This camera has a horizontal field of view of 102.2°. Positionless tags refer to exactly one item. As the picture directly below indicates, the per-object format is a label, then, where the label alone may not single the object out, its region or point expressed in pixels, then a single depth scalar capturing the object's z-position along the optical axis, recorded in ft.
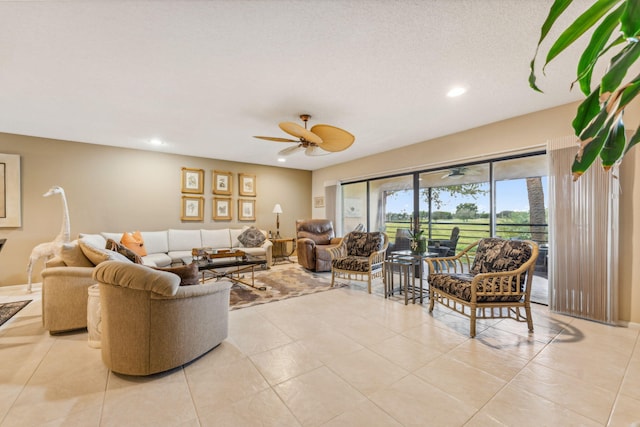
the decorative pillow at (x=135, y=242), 14.43
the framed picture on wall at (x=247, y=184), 20.45
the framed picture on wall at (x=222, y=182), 19.30
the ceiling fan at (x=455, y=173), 13.96
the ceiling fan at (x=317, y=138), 9.21
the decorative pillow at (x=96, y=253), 7.84
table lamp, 20.99
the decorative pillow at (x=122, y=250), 8.34
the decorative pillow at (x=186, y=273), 6.75
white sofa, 14.94
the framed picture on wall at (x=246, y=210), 20.49
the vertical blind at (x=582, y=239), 8.86
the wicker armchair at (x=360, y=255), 12.86
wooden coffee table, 12.39
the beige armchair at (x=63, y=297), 7.82
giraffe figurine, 11.39
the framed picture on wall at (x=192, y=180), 18.16
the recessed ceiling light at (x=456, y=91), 8.80
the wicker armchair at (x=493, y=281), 8.09
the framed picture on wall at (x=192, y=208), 18.26
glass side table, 10.93
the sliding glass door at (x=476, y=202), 12.04
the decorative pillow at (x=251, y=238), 18.30
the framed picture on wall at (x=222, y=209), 19.43
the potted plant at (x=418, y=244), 11.09
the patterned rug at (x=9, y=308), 9.31
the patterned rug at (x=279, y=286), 11.39
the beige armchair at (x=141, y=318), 5.83
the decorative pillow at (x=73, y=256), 8.25
